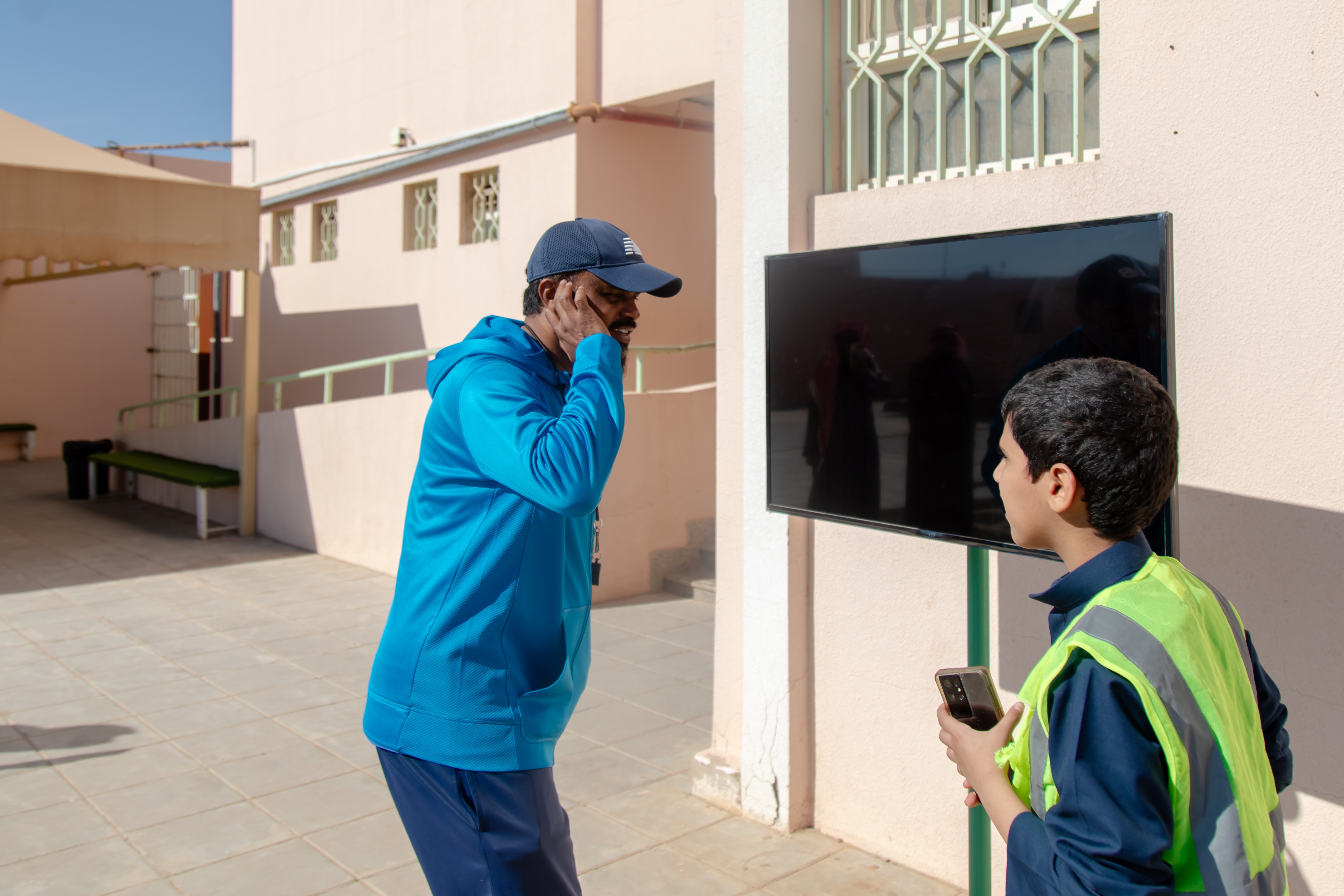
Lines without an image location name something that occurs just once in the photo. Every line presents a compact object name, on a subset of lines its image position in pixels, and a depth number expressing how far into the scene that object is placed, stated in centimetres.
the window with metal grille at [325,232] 1221
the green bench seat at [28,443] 1652
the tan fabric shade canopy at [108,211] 922
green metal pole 274
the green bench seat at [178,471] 1068
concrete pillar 370
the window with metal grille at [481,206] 984
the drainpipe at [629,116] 872
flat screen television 239
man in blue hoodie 184
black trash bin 1292
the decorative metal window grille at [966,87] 311
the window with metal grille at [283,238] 1305
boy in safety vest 120
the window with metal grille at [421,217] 1062
